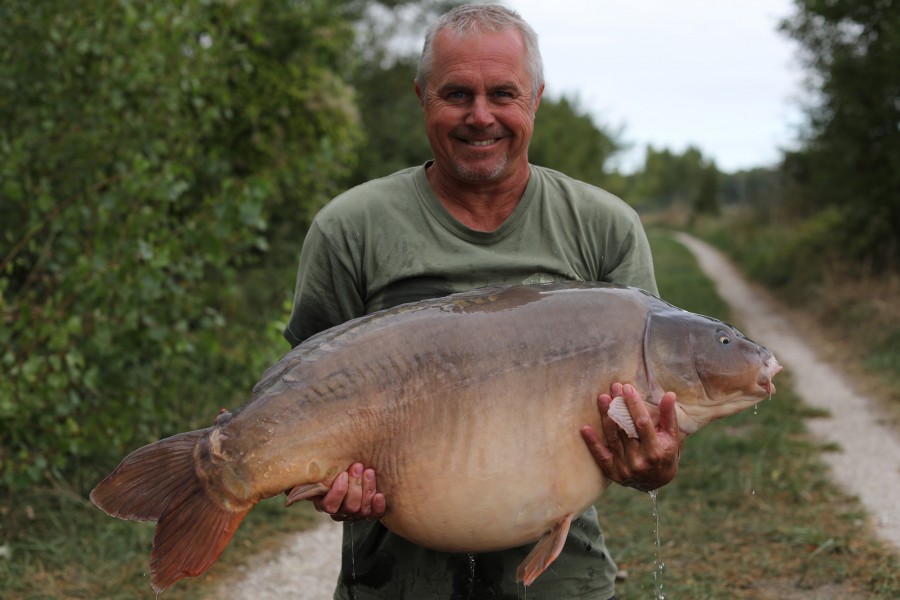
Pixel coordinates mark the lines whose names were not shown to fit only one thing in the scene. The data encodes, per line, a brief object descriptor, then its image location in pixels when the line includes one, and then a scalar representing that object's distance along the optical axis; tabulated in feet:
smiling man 8.35
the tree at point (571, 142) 90.94
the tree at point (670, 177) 256.11
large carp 7.19
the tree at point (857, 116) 47.21
